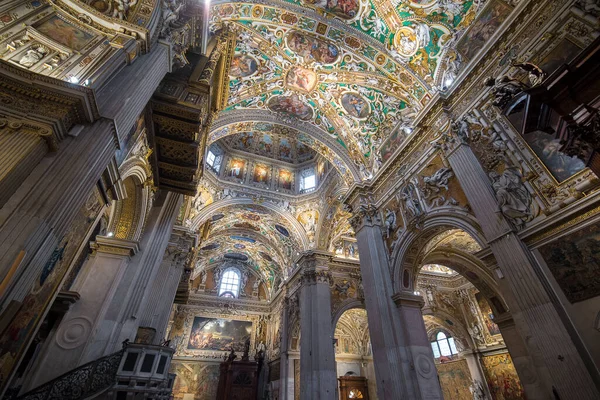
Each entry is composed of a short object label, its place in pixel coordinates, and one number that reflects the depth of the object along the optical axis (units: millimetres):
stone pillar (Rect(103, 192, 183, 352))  6051
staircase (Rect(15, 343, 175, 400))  4668
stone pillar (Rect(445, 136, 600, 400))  4129
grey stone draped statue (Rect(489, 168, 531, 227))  5371
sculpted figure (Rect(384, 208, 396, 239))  9734
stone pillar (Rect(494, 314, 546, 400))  6602
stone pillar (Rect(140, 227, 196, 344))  9125
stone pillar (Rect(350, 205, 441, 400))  7438
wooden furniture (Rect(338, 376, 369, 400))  17031
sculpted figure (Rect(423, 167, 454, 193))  7641
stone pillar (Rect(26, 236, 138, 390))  5297
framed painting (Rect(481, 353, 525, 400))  12484
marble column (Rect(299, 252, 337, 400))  11664
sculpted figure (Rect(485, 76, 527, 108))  3289
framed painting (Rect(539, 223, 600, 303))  4277
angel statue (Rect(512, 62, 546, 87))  2963
